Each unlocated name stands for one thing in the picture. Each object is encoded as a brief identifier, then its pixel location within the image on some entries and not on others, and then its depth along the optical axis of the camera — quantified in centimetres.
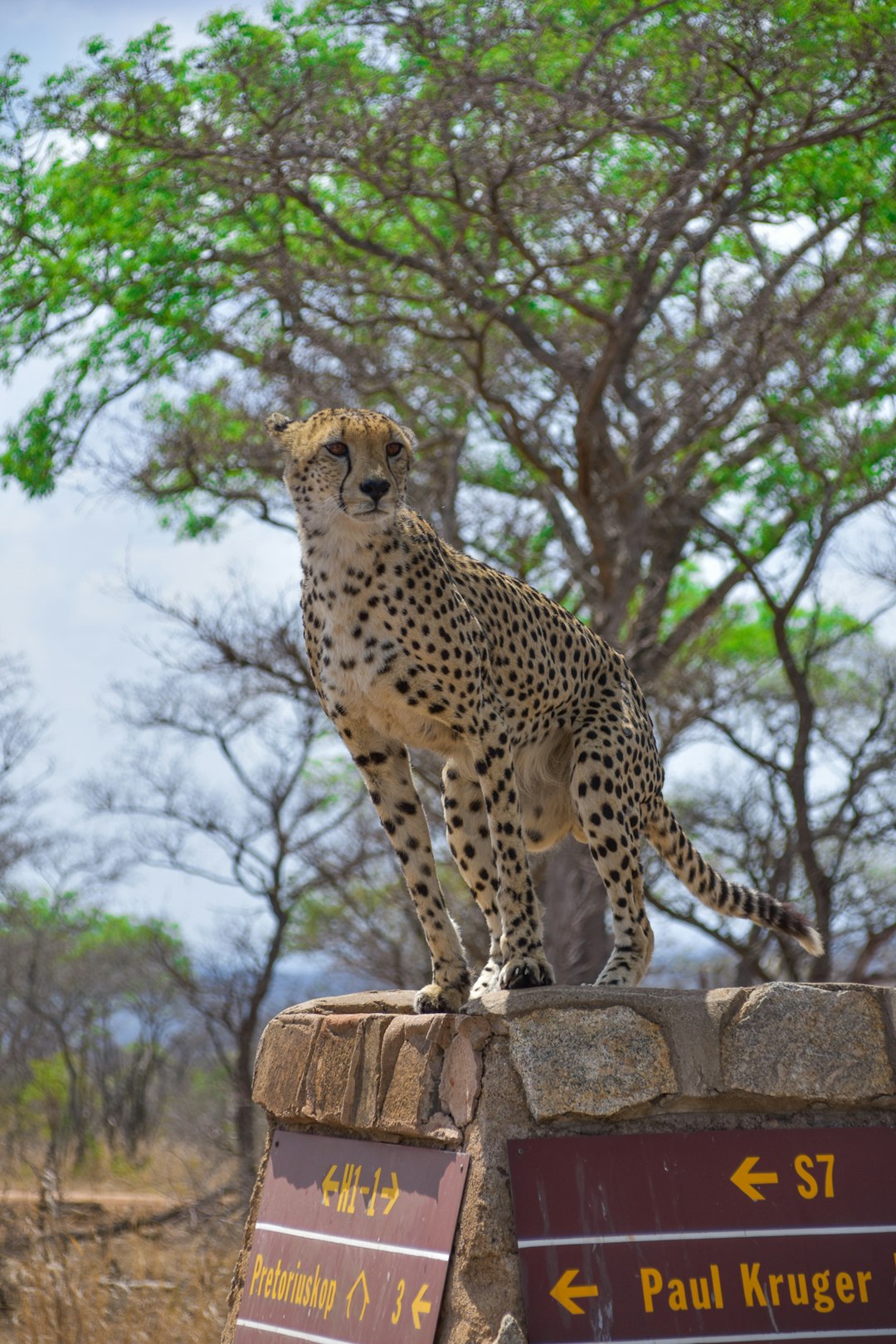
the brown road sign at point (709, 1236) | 854
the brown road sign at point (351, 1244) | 900
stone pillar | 912
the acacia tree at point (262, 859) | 3125
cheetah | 1039
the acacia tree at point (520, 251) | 2127
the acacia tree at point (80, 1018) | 3503
